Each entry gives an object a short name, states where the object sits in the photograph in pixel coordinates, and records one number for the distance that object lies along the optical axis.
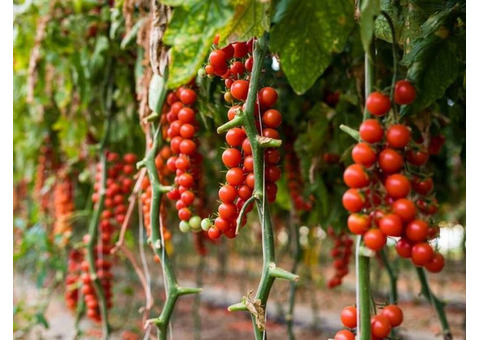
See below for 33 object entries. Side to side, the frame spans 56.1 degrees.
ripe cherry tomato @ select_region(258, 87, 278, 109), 0.61
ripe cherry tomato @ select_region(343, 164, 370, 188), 0.45
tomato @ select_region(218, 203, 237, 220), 0.60
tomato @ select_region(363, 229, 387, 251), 0.44
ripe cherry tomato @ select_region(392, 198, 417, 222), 0.44
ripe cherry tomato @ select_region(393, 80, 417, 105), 0.49
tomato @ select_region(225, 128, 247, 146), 0.61
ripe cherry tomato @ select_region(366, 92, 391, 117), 0.46
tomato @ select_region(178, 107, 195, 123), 0.78
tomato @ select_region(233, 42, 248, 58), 0.65
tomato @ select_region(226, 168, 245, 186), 0.60
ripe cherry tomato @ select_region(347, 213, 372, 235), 0.45
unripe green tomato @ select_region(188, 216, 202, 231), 0.75
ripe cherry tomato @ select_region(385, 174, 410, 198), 0.44
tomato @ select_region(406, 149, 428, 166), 0.49
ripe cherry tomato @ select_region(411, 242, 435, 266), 0.44
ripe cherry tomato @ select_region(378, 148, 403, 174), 0.45
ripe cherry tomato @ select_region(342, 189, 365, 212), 0.45
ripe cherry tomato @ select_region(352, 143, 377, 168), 0.45
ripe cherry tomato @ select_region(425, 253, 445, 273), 0.50
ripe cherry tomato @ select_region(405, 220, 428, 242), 0.44
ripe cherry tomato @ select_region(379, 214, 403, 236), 0.44
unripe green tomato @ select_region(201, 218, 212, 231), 0.63
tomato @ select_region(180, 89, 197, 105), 0.80
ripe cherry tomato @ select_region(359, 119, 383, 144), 0.45
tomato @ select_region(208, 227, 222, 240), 0.62
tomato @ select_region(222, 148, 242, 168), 0.61
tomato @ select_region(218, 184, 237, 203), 0.60
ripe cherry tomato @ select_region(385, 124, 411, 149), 0.45
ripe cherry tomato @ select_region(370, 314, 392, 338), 0.48
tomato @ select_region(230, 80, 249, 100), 0.61
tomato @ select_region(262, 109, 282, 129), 0.61
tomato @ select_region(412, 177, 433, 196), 0.51
